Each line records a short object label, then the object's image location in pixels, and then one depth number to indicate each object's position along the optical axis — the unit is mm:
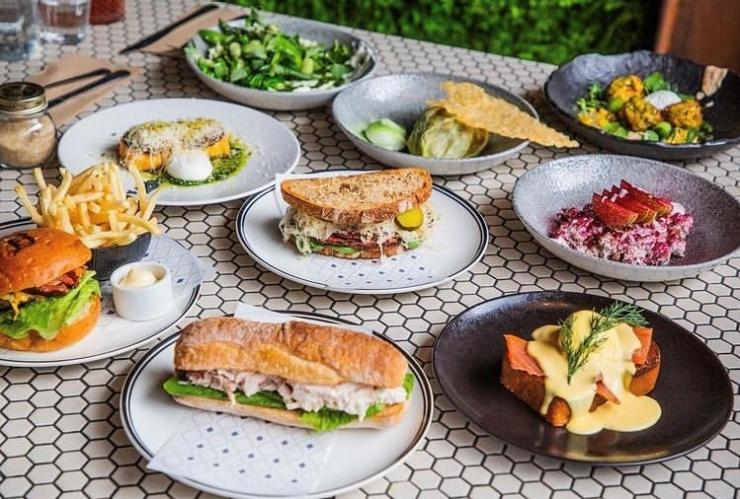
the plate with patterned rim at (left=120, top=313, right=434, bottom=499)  1496
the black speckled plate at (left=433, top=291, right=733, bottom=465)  1600
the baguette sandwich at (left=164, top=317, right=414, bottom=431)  1560
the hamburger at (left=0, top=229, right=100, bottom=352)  1689
